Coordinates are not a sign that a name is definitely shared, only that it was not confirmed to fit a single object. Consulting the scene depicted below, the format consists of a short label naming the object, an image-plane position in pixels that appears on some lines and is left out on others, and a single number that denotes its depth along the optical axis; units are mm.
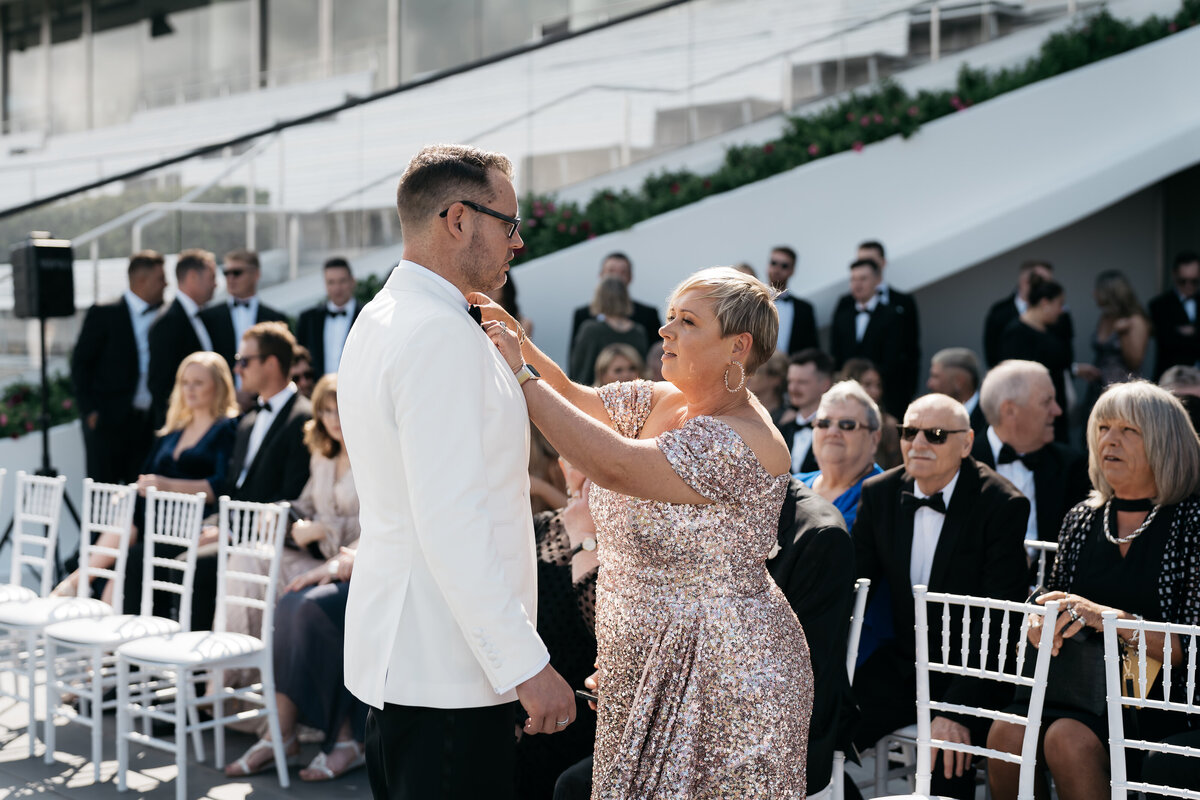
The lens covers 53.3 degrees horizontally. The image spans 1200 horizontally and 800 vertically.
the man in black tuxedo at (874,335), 7840
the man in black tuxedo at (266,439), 5480
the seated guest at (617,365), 6609
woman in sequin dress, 2537
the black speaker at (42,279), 7609
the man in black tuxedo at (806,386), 6184
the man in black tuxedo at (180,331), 7641
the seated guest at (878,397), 5691
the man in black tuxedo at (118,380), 7824
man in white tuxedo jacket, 2148
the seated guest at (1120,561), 3273
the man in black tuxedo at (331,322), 8297
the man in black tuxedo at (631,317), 8281
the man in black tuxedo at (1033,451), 4809
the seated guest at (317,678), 4750
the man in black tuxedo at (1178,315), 8047
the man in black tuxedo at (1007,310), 7926
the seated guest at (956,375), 6191
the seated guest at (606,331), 7656
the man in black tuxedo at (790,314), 8102
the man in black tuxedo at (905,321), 7930
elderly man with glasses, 3764
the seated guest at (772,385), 6688
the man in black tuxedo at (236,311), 7859
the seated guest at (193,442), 5891
